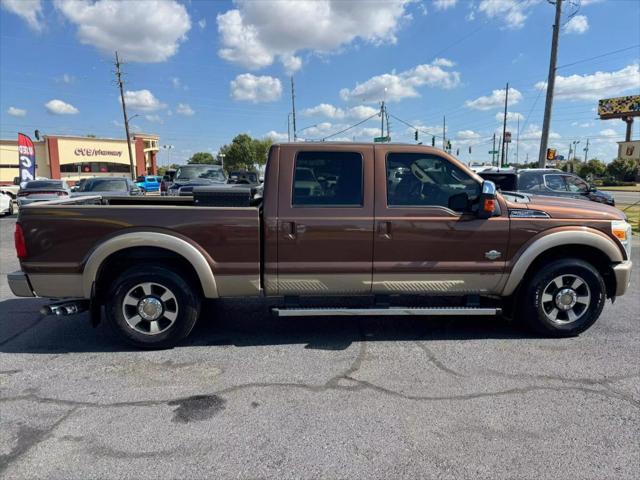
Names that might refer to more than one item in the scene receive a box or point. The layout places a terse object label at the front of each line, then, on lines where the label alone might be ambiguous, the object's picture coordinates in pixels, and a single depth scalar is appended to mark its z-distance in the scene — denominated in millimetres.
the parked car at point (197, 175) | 15914
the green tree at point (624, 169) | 56250
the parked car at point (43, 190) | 14625
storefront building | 47188
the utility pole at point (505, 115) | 42000
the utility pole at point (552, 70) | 16750
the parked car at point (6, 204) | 17341
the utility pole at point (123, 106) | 40191
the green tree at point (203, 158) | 104662
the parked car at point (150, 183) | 28781
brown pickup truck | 3842
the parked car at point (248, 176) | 16634
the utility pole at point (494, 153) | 53025
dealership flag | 22109
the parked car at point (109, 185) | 14391
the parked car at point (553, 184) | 12508
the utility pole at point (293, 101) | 46347
